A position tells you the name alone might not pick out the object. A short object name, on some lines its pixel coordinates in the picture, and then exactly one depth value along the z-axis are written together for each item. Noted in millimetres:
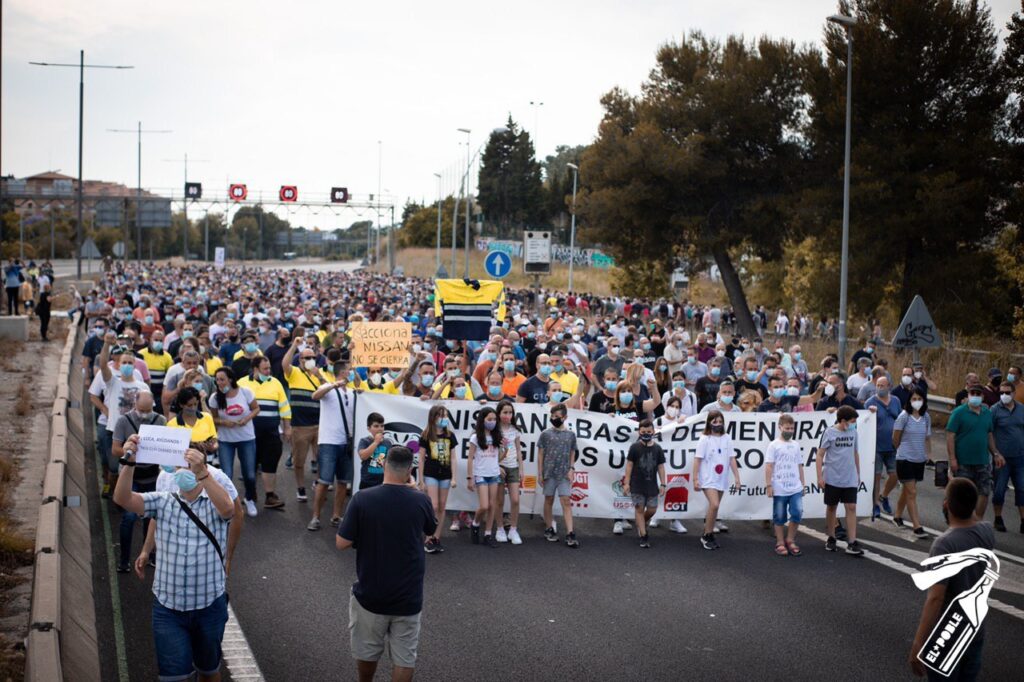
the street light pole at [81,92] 44572
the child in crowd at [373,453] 10875
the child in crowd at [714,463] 12086
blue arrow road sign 20945
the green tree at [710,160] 40844
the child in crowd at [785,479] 11711
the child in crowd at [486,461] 11711
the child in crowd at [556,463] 12062
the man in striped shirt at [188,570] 6289
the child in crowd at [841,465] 11773
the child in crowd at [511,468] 11930
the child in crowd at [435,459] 11445
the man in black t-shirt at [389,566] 6547
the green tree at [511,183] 116250
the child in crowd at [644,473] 11984
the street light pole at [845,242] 25391
